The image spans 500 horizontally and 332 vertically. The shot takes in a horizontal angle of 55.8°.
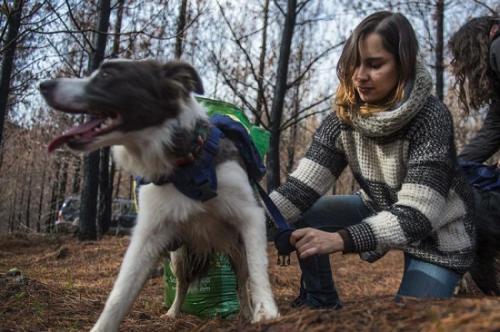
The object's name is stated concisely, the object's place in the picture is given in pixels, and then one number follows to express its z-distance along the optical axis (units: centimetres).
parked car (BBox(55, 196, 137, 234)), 1907
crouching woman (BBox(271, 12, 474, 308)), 242
